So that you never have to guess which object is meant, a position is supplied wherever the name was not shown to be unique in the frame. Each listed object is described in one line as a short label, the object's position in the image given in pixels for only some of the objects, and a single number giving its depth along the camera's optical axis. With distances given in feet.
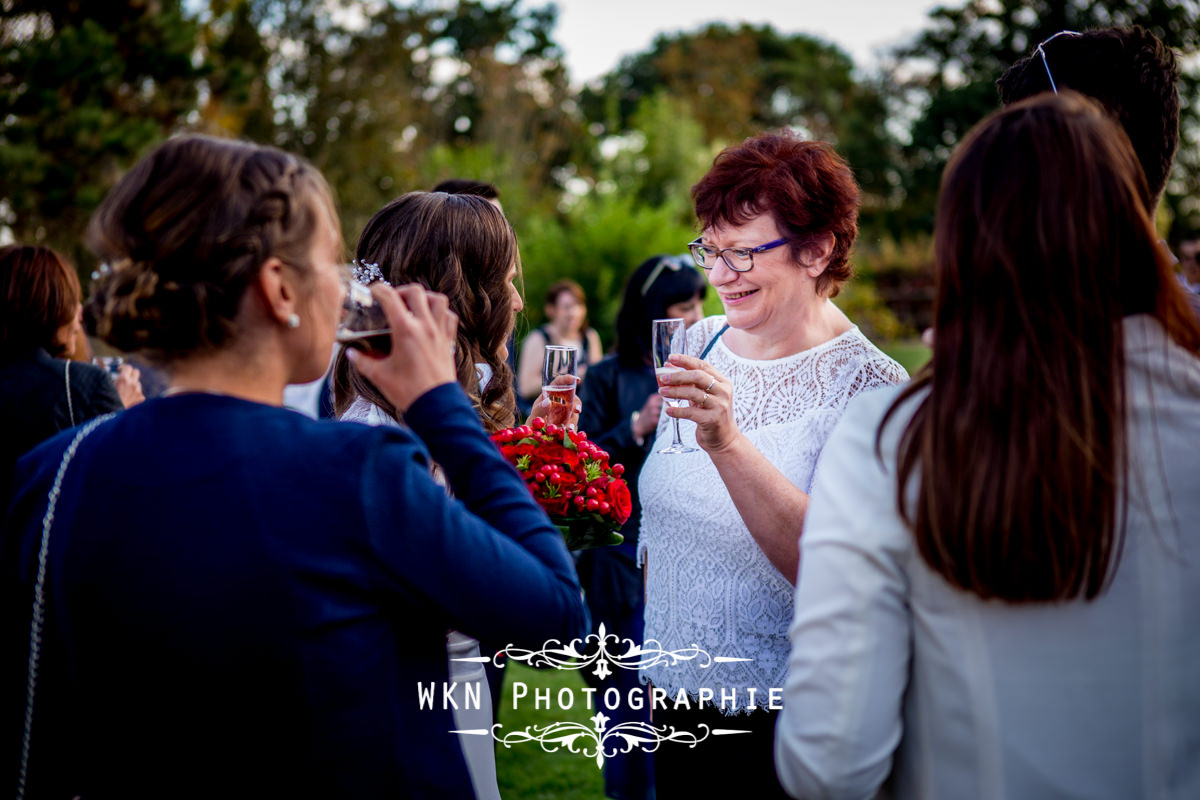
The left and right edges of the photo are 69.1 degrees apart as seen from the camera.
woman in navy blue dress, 4.41
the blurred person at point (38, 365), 11.61
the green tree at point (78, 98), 34.76
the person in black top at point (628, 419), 15.55
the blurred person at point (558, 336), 27.78
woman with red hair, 8.27
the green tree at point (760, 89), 121.19
